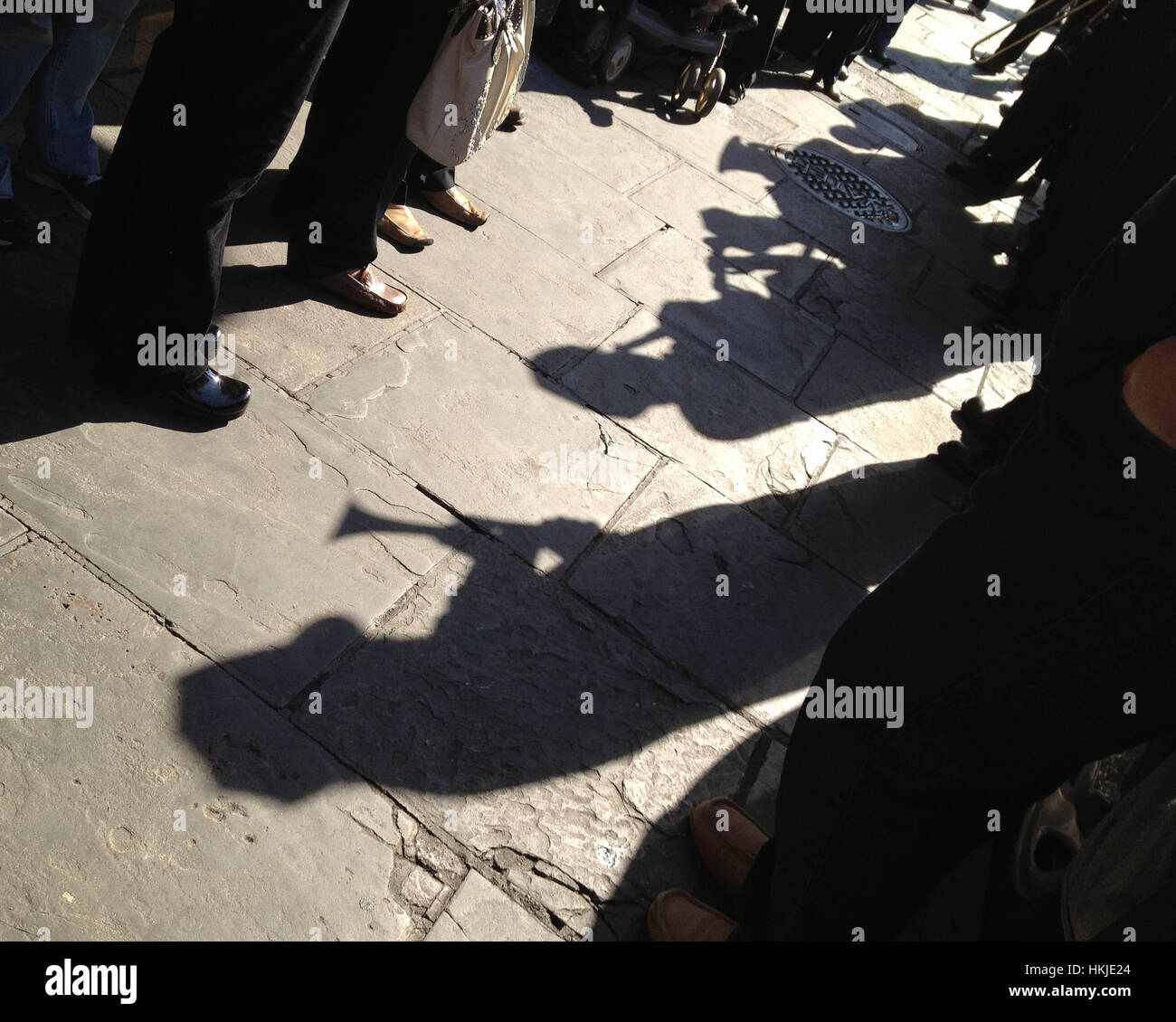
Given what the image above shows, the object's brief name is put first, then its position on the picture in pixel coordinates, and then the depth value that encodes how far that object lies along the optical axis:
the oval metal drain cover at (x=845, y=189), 6.28
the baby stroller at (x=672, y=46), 5.88
